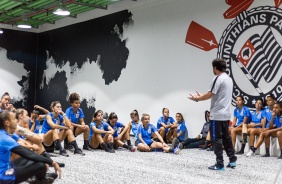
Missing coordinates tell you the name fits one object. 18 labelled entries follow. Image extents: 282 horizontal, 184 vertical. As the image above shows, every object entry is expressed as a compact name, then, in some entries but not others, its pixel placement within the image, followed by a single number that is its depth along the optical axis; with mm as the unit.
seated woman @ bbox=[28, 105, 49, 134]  9423
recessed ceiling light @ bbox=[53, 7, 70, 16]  11000
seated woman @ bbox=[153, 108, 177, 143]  10555
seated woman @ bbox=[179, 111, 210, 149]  9609
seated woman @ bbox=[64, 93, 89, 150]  8156
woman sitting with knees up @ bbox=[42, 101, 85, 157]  7309
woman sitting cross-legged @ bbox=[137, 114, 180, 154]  8500
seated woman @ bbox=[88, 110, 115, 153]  8258
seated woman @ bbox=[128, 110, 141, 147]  9508
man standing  5852
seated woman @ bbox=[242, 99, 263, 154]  8617
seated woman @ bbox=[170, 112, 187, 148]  10570
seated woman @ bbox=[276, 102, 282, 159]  8086
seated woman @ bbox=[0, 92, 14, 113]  8367
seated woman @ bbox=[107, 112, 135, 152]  8825
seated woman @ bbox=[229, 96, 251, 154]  9023
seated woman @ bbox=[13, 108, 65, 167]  4934
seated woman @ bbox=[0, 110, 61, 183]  3504
